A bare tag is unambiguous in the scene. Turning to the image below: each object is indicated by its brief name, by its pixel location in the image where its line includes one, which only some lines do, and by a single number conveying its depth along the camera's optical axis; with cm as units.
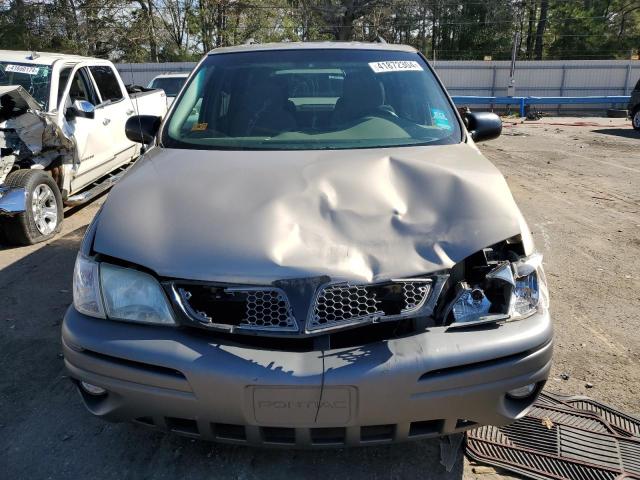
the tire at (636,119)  1478
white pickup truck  544
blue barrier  2136
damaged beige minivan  187
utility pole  2472
